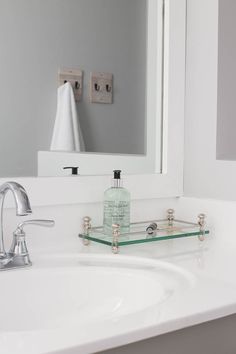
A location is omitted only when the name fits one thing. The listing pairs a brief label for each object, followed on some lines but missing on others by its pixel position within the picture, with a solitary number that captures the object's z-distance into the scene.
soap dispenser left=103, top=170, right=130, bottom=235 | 1.35
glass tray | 1.28
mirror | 1.25
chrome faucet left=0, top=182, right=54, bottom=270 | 1.09
